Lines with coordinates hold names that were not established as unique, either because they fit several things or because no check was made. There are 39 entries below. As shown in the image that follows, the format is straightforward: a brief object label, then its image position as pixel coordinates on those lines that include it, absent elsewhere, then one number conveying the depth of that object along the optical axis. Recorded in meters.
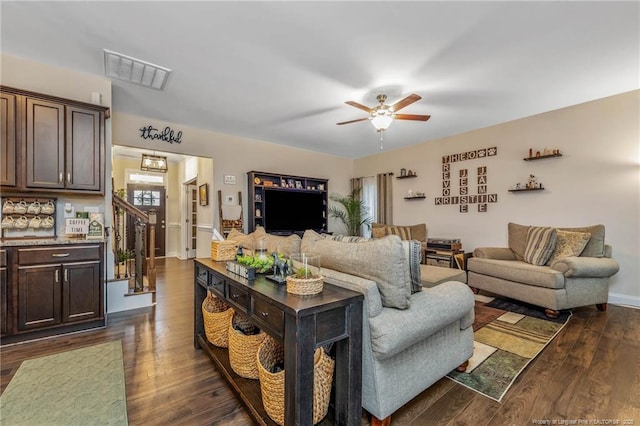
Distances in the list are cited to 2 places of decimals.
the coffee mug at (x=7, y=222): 2.61
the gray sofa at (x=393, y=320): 1.34
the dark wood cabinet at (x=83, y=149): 2.71
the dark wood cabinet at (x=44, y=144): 2.54
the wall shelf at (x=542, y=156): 3.84
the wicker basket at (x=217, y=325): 2.08
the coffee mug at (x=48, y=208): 2.78
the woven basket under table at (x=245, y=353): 1.70
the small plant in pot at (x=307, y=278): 1.29
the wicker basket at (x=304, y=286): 1.29
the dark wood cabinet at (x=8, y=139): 2.43
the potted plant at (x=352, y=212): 6.46
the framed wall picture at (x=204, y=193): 5.50
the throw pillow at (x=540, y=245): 3.39
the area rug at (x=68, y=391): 1.50
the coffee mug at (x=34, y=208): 2.72
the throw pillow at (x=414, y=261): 1.52
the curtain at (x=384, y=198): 6.09
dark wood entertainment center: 5.21
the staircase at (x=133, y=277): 3.16
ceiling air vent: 2.61
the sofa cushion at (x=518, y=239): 3.82
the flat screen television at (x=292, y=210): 5.41
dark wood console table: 1.11
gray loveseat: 2.97
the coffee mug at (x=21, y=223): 2.65
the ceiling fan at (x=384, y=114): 3.13
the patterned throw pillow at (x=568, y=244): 3.23
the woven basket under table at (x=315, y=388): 1.32
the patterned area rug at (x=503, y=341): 1.84
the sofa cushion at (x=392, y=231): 5.23
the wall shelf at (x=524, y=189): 4.02
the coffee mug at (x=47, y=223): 2.77
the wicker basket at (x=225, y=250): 2.16
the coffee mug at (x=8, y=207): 2.63
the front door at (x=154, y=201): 7.09
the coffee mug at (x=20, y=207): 2.66
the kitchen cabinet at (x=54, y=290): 2.36
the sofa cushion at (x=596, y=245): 3.23
